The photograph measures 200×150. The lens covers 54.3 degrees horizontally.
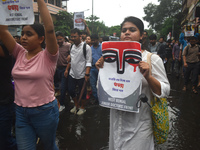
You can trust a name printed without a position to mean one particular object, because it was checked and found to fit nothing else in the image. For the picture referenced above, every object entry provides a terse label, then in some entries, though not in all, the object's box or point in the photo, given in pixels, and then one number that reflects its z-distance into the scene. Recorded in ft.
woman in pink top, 6.26
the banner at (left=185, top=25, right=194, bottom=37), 27.62
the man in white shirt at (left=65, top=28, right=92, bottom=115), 14.94
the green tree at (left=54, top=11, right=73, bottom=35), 115.85
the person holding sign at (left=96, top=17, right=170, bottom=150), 5.66
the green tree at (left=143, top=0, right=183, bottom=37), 148.68
